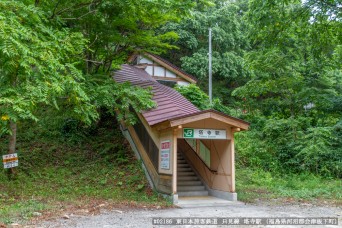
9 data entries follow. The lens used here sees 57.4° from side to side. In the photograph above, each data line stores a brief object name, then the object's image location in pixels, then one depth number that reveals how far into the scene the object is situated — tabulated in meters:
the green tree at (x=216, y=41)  21.28
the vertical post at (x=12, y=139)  8.98
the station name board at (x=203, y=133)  8.84
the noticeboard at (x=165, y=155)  8.85
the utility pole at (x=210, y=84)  19.13
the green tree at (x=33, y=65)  5.93
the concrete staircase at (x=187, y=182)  10.19
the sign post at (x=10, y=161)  8.76
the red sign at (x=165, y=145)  8.89
